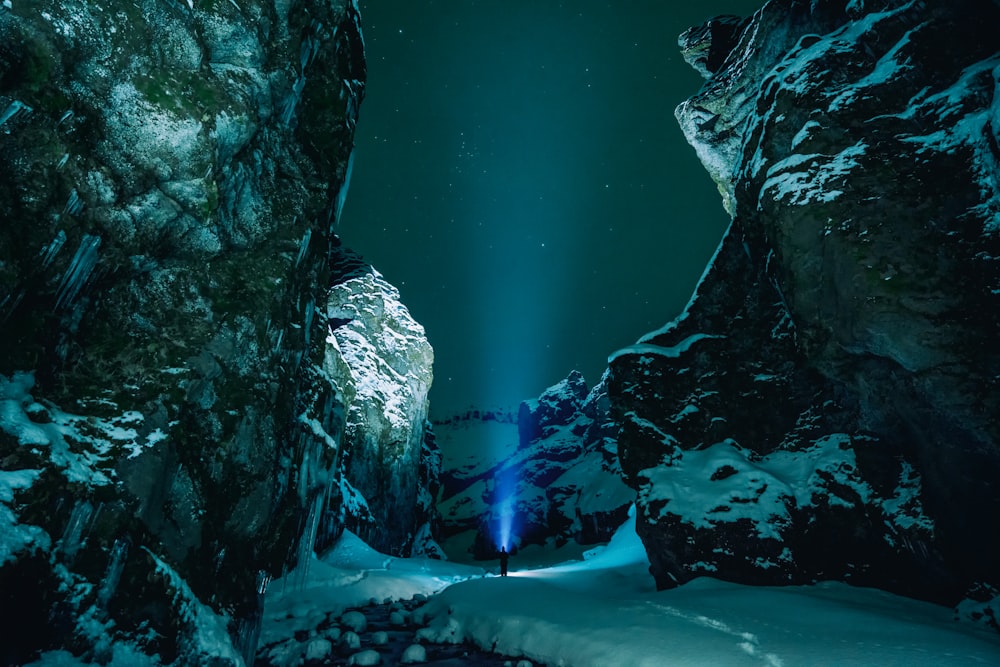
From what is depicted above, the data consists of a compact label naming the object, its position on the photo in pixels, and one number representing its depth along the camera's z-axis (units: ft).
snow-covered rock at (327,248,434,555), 140.36
